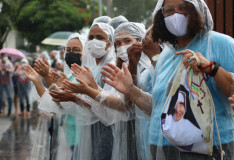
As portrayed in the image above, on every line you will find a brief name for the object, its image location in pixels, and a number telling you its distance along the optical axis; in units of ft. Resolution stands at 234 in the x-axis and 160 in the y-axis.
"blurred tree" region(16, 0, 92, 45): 65.93
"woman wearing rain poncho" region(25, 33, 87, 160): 11.37
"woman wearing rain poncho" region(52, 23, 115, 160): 10.05
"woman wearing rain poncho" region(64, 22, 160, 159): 8.80
